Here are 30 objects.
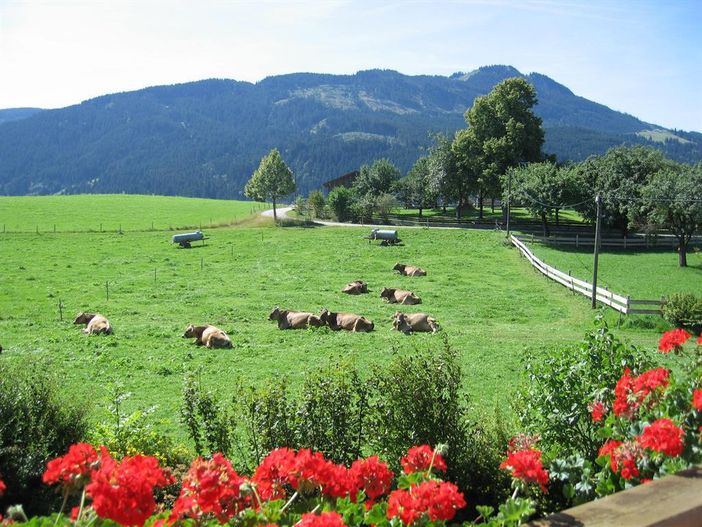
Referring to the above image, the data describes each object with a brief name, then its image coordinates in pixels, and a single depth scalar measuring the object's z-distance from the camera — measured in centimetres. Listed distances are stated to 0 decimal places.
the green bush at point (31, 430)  782
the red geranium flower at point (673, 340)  476
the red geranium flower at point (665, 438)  312
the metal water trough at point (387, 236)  4338
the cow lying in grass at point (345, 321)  2078
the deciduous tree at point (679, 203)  3619
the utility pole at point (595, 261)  2418
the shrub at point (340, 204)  6106
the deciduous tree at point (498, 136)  5472
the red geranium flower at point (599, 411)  479
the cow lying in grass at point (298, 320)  2111
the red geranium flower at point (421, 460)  355
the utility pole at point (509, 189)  4522
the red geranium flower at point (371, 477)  343
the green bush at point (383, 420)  746
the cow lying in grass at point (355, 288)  2791
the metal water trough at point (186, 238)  4397
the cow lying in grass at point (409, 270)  3244
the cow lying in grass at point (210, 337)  1838
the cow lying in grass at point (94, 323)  2000
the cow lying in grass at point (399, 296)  2560
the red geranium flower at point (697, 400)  329
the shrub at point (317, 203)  6294
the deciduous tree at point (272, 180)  6066
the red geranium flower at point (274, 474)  322
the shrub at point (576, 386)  620
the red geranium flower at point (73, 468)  300
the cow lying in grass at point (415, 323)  2070
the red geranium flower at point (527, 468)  333
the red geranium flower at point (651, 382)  402
